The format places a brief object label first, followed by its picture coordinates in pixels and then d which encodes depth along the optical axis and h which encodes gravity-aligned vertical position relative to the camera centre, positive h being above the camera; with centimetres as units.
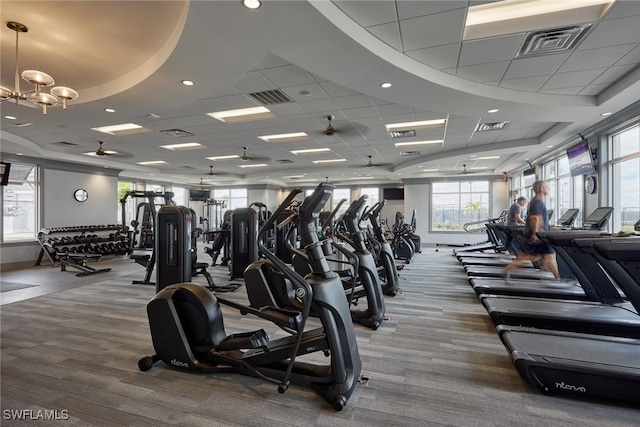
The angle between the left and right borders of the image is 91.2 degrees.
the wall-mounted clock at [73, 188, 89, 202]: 941 +49
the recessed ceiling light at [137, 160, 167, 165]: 999 +160
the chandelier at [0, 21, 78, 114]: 315 +134
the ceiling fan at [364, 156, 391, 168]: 1078 +165
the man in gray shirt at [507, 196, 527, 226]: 694 -4
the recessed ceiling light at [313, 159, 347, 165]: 998 +164
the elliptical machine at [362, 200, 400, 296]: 466 -67
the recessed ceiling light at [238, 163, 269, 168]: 1078 +163
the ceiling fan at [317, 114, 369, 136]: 584 +171
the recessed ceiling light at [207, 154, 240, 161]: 926 +165
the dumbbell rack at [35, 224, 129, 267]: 775 -80
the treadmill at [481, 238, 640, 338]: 276 -100
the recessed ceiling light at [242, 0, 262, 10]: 237 +159
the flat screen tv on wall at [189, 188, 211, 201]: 1480 +78
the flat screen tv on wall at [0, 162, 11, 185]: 735 +94
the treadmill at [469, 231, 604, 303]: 320 -98
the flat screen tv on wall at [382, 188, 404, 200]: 1476 +88
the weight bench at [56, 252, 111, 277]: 695 -117
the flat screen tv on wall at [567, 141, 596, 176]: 584 +105
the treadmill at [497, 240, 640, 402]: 195 -100
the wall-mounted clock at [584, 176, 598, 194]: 567 +52
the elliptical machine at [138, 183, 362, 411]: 205 -92
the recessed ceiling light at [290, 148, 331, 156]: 847 +169
